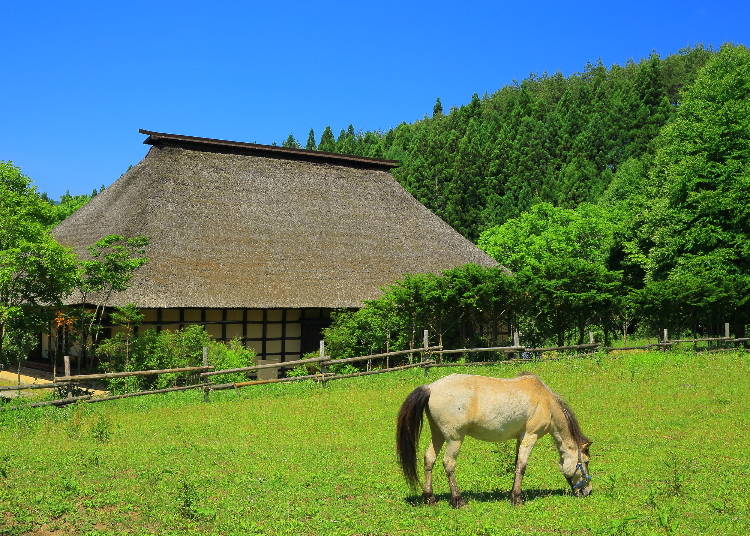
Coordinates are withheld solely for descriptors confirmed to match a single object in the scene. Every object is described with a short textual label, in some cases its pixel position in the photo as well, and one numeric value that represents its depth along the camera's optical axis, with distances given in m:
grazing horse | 8.04
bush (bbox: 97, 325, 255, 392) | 19.98
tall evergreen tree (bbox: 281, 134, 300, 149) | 90.55
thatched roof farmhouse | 23.72
